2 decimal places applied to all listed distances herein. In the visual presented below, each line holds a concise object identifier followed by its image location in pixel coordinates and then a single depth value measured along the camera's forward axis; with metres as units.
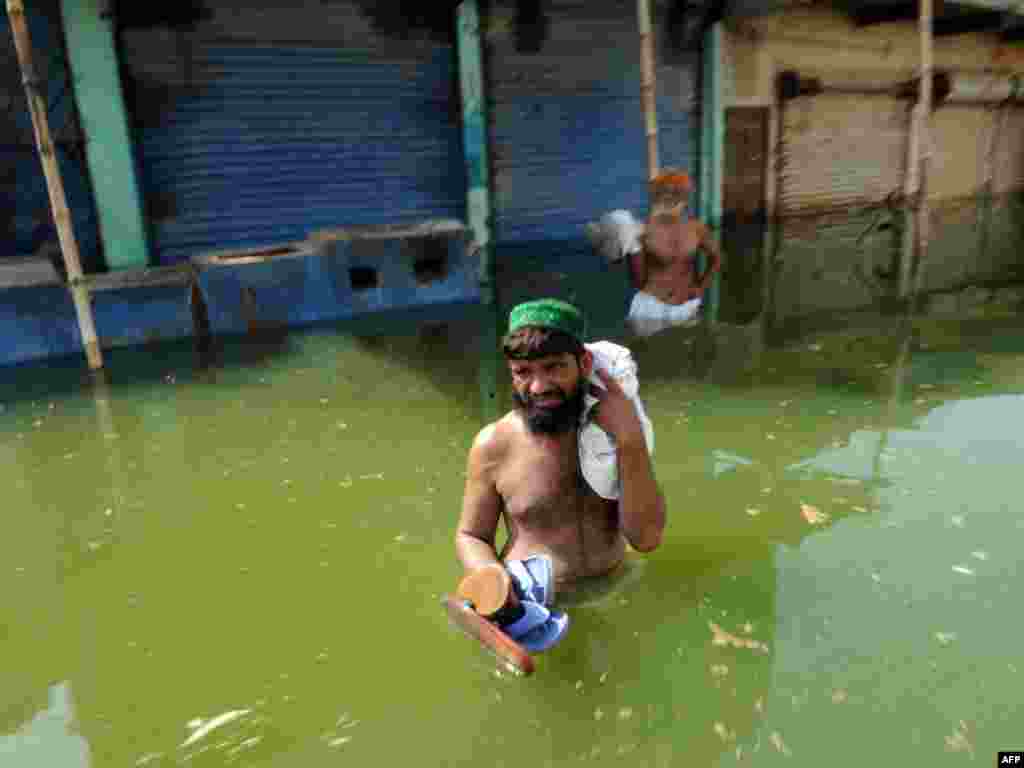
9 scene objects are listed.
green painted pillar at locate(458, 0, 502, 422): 8.41
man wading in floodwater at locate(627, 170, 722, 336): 6.60
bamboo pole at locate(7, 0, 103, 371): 5.00
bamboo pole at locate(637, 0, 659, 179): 6.36
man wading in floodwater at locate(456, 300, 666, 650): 2.21
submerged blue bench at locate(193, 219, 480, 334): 6.42
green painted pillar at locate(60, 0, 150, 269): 6.62
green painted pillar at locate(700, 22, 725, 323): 10.36
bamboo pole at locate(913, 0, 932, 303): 8.08
